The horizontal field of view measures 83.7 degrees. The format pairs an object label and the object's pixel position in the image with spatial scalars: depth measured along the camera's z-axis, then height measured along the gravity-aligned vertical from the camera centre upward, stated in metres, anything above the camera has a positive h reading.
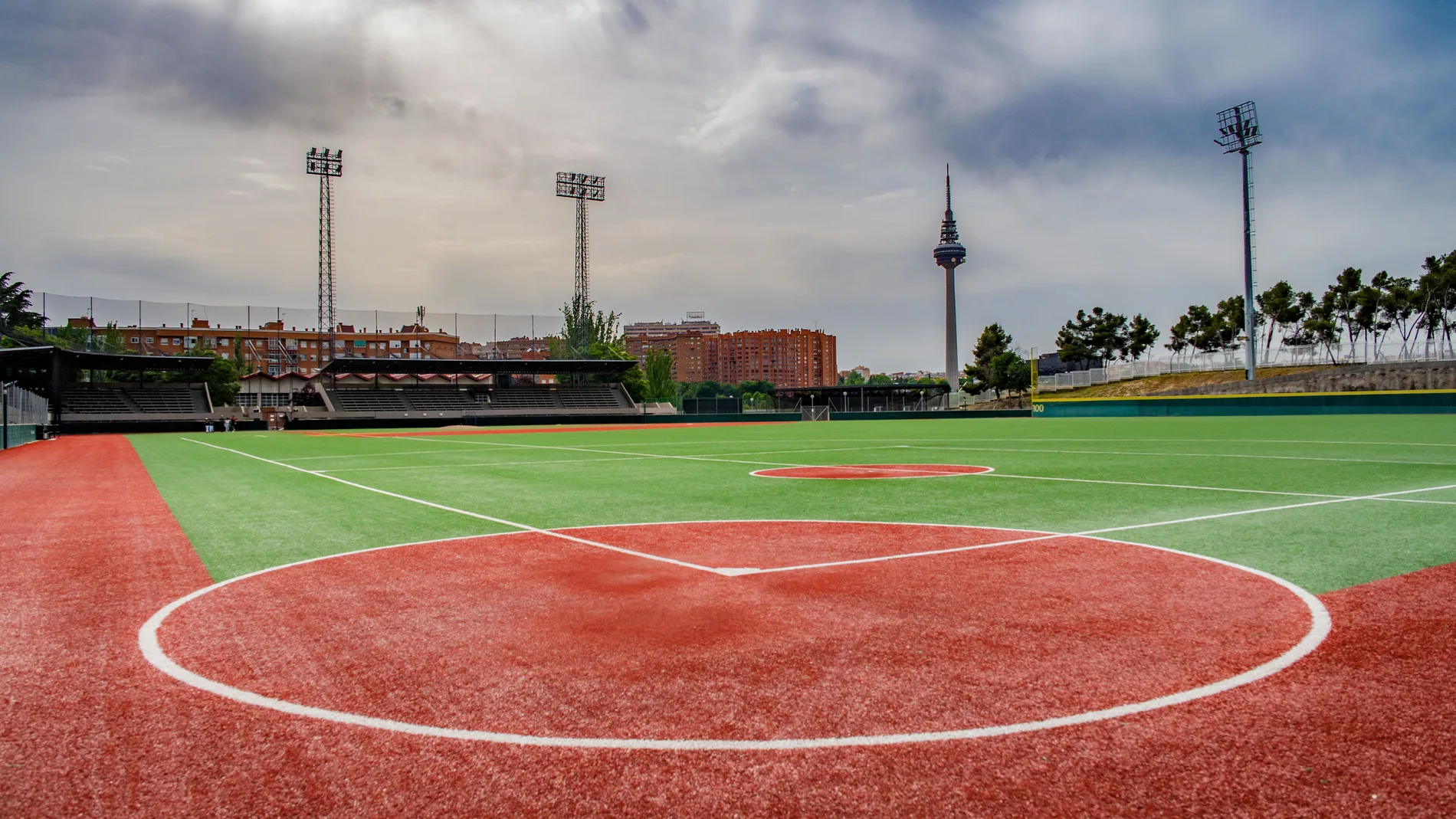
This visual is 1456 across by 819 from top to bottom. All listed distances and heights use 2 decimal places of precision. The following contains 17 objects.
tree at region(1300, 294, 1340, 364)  68.25 +5.69
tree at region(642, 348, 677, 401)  99.81 +3.37
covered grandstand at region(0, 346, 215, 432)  45.59 +1.14
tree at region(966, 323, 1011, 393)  91.62 +5.27
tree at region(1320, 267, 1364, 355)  67.38 +7.91
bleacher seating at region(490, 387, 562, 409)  61.22 +0.30
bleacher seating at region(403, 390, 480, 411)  58.41 +0.25
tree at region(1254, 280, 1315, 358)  71.75 +7.78
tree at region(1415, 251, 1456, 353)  60.41 +7.35
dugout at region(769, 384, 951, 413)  75.04 +0.06
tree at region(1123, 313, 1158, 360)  83.00 +6.02
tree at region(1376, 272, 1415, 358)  63.72 +7.25
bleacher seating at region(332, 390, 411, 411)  56.56 +0.27
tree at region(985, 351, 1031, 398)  84.50 +2.86
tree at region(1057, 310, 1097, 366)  86.25 +5.74
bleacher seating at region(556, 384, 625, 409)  63.12 +0.39
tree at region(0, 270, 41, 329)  63.50 +8.28
